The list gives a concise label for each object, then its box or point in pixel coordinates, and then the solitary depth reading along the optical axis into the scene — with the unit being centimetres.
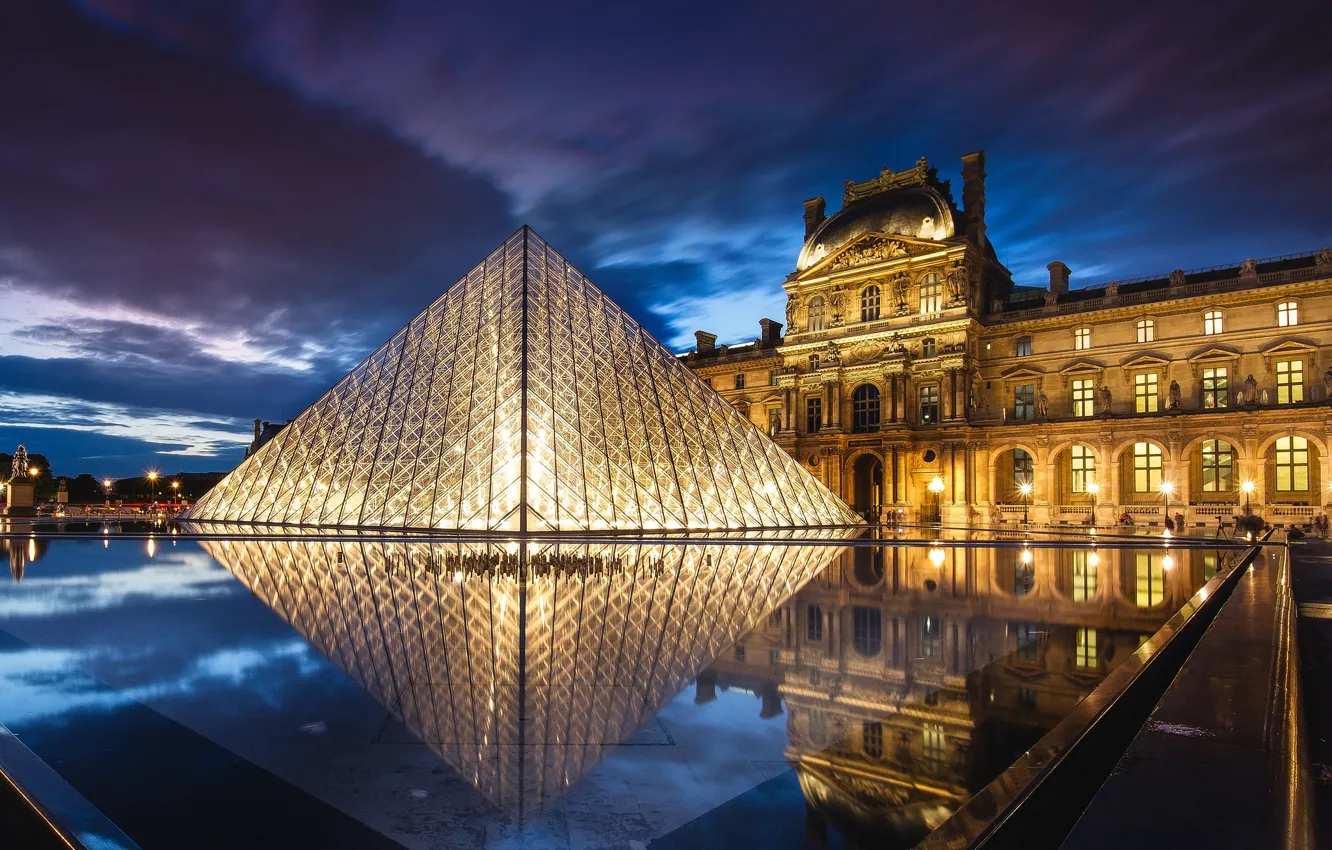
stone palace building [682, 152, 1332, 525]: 3462
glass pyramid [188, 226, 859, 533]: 2472
